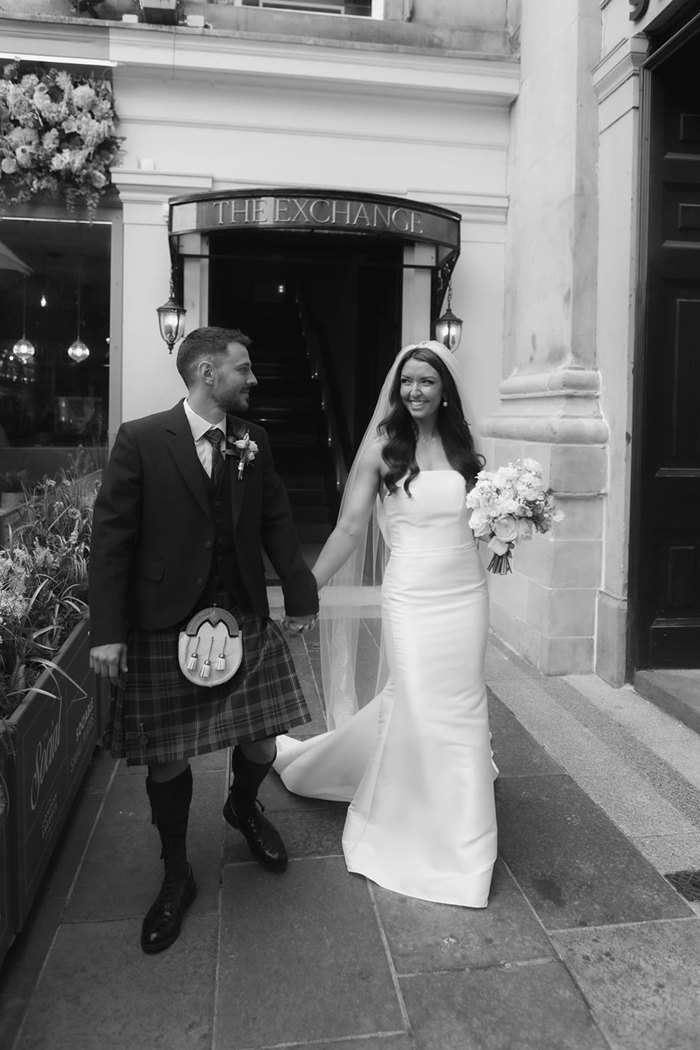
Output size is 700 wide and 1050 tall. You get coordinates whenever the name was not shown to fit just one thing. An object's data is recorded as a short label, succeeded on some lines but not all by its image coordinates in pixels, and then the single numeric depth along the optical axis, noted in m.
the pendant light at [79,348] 7.61
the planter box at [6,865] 2.48
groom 2.67
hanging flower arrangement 6.95
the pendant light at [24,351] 7.59
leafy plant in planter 2.87
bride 3.04
